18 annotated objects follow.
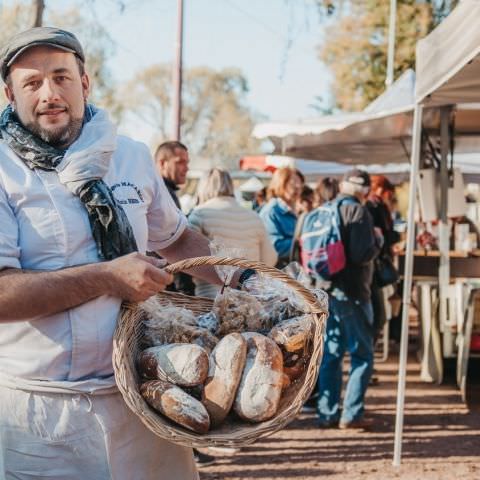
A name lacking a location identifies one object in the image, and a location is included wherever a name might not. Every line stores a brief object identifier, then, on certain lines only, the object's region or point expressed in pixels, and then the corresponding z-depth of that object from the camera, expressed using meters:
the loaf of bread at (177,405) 1.87
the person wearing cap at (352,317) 6.05
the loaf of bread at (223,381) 1.93
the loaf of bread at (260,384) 1.92
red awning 20.93
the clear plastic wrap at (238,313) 2.16
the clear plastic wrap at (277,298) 2.21
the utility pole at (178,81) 12.54
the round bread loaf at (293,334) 2.06
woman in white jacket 5.29
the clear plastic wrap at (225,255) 2.36
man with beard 2.03
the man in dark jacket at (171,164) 5.41
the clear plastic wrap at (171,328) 2.10
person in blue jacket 7.19
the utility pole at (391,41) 22.12
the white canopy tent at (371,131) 7.14
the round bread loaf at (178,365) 1.95
